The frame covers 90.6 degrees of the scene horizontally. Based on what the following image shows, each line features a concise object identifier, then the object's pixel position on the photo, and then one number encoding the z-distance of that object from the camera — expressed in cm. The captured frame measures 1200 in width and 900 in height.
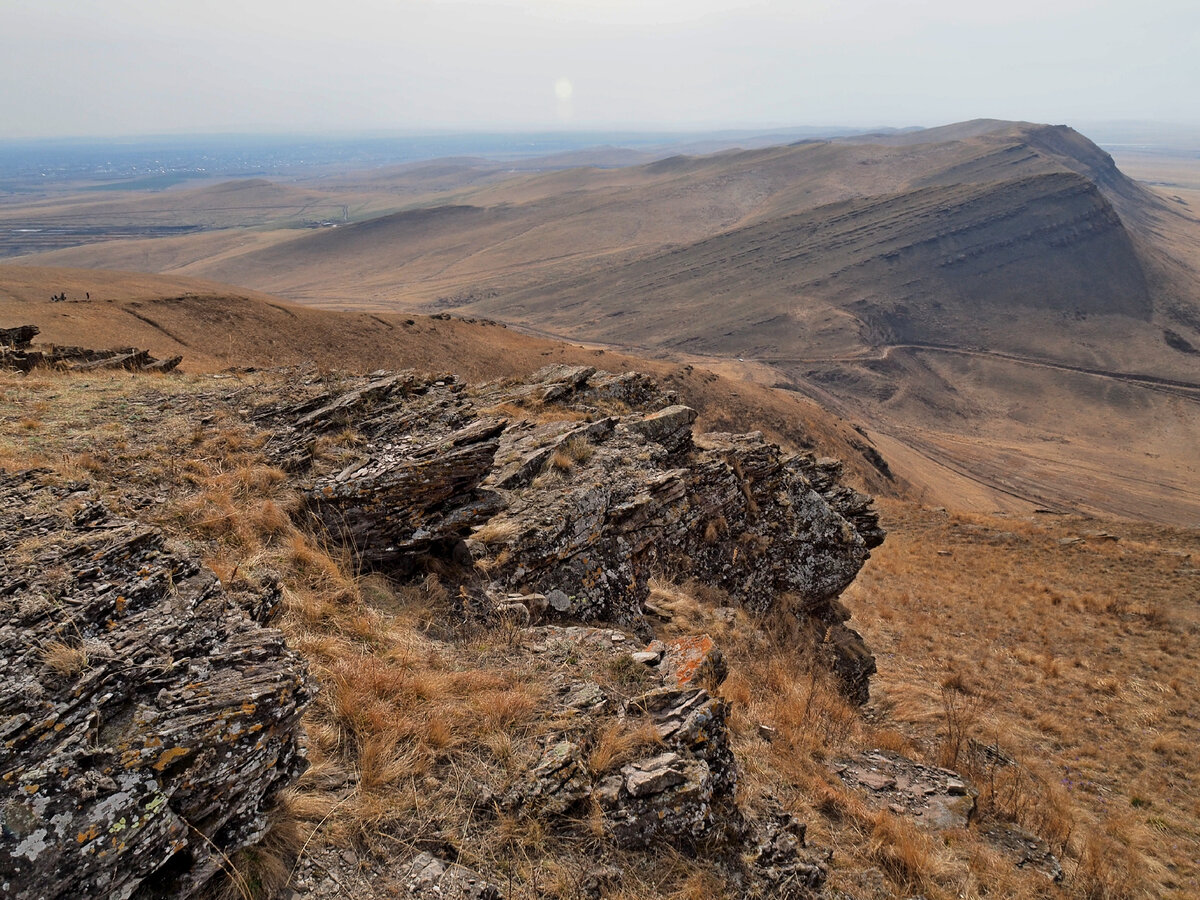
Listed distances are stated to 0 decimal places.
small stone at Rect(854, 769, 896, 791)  600
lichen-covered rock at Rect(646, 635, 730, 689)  522
